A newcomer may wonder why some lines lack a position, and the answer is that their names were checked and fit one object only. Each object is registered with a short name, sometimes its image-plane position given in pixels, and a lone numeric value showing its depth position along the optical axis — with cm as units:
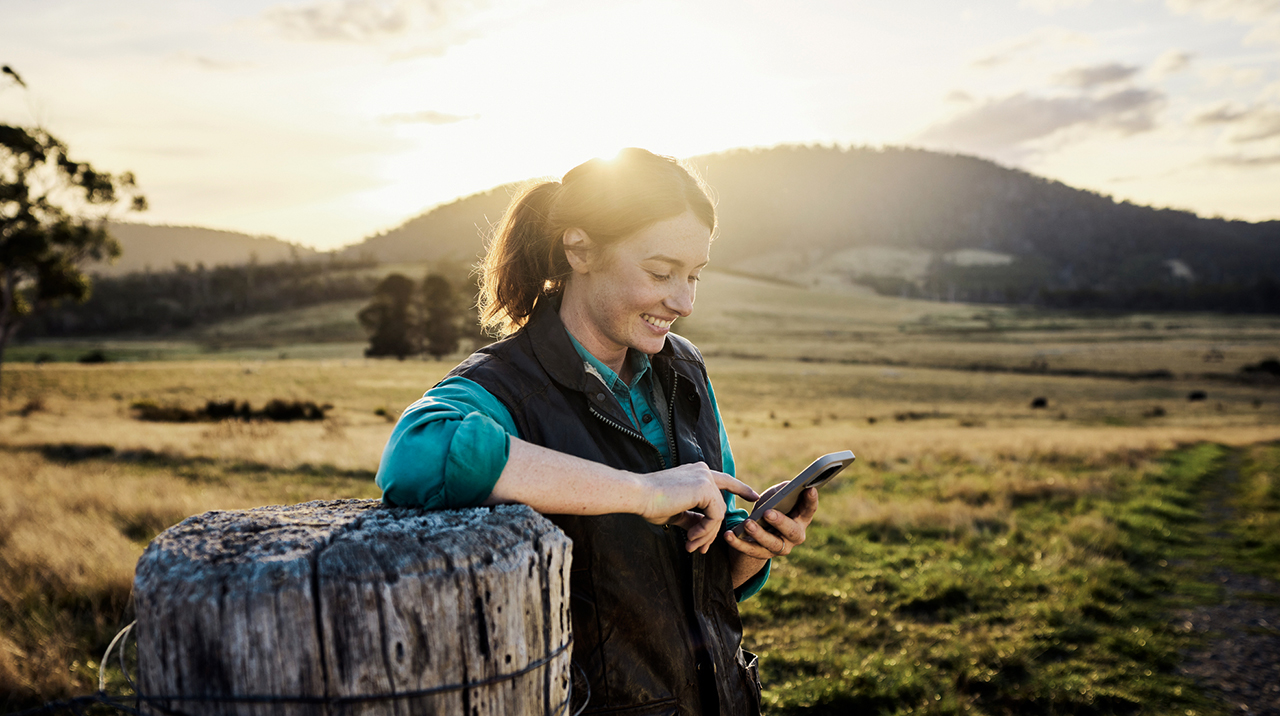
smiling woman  96
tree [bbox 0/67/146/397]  1637
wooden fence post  79
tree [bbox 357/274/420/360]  4738
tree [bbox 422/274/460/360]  4720
